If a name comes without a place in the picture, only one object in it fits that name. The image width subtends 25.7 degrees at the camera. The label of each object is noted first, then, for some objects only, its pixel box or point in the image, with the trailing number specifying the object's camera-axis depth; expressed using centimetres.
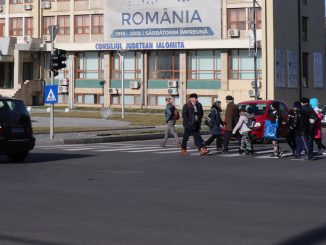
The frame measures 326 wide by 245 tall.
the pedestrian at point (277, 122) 2050
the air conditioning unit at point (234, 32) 5966
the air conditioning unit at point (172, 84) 6234
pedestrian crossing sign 2728
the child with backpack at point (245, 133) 2138
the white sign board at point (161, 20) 6178
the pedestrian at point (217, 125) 2269
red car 2624
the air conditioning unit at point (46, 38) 6944
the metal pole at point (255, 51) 5338
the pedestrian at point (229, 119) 2212
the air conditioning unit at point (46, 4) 6988
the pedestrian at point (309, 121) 1975
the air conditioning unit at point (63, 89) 6825
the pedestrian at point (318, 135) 2094
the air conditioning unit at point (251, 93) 5847
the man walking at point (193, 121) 2122
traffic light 2745
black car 1795
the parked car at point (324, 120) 3986
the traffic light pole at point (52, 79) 2678
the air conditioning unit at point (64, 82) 6812
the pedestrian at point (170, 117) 2516
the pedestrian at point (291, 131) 2002
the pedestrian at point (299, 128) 1972
